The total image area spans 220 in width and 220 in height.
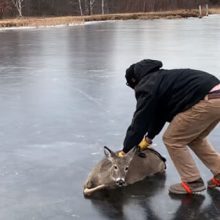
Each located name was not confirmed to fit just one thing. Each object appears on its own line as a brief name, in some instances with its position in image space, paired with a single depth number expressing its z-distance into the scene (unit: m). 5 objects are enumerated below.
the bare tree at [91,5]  74.10
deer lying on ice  5.39
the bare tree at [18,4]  65.99
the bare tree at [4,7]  66.08
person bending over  5.10
